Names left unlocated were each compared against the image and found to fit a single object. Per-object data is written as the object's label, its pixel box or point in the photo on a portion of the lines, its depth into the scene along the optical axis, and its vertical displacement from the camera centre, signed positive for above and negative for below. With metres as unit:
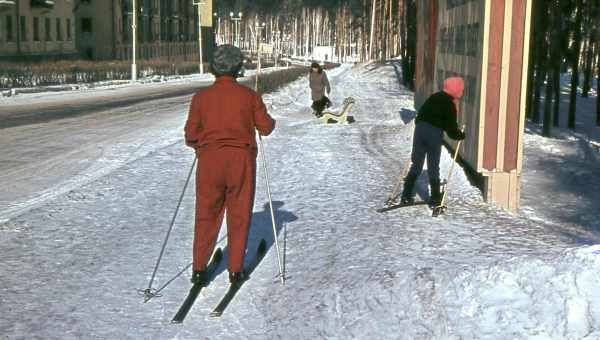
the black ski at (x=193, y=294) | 5.53 -1.91
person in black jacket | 8.86 -0.86
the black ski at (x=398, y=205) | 9.34 -1.91
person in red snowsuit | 5.80 -0.73
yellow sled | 20.91 -1.72
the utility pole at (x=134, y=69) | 43.50 -1.04
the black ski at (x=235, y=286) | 5.66 -1.92
